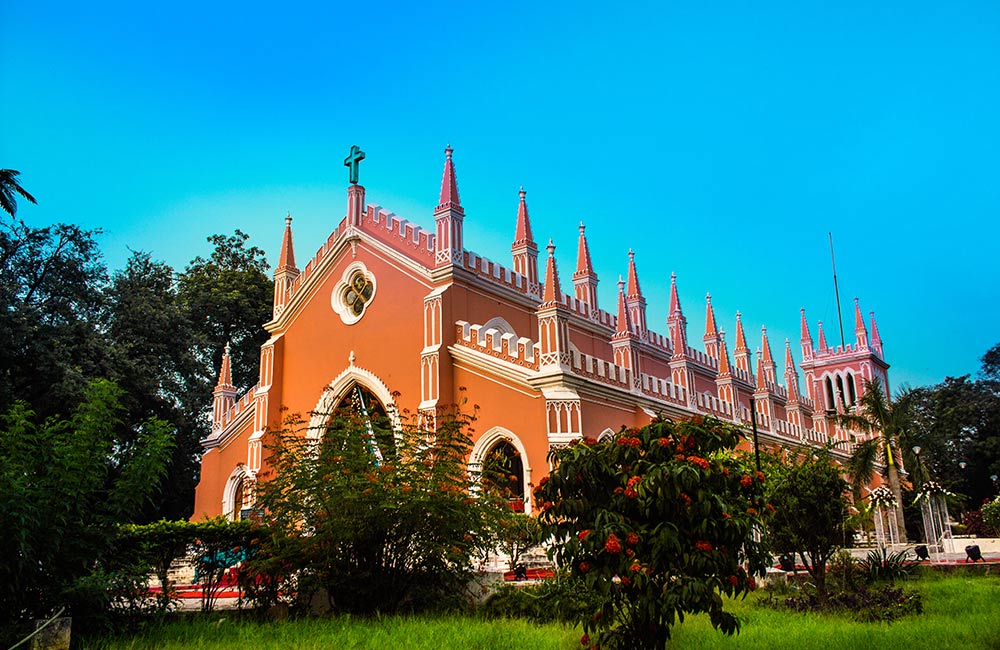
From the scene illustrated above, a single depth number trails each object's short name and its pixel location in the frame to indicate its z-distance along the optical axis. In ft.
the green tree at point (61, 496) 25.86
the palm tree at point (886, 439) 75.61
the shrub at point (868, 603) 32.77
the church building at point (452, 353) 60.23
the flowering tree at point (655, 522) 21.95
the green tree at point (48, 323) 73.26
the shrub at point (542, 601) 29.94
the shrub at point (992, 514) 77.51
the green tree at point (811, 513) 36.63
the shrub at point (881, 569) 43.85
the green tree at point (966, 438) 137.18
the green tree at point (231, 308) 112.16
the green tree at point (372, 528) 34.06
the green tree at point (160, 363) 84.74
